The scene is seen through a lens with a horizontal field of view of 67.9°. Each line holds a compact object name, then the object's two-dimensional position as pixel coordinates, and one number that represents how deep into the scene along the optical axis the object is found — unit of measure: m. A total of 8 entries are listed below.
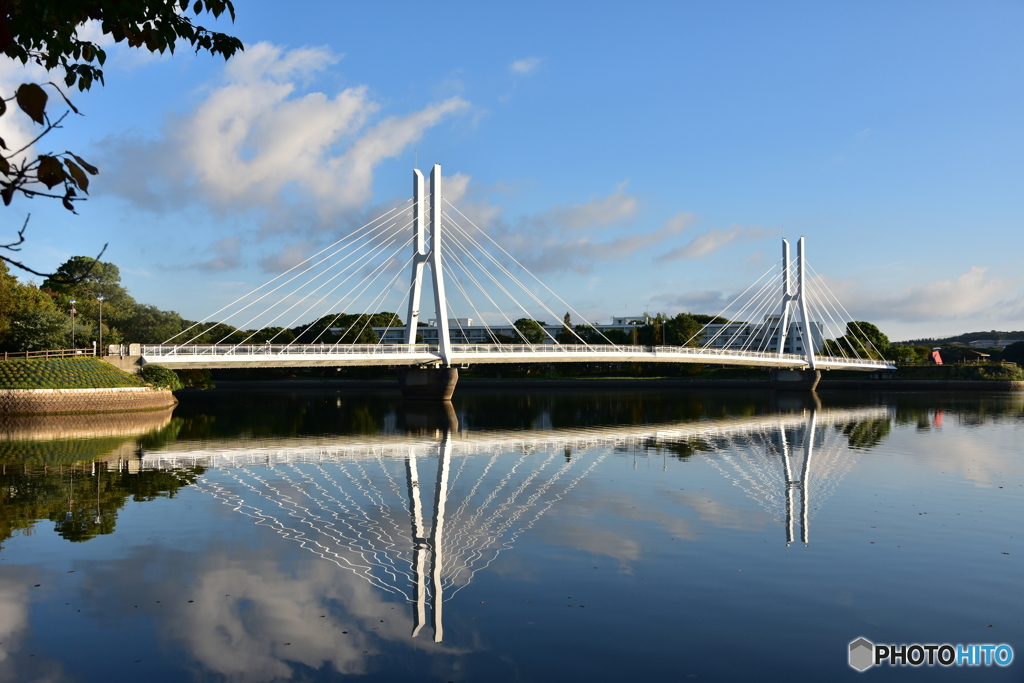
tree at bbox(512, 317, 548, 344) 124.94
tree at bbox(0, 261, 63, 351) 53.88
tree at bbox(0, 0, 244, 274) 3.78
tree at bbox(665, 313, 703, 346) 108.06
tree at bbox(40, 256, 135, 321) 71.19
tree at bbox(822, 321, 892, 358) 104.44
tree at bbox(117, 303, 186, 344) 77.38
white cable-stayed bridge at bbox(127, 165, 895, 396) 46.00
